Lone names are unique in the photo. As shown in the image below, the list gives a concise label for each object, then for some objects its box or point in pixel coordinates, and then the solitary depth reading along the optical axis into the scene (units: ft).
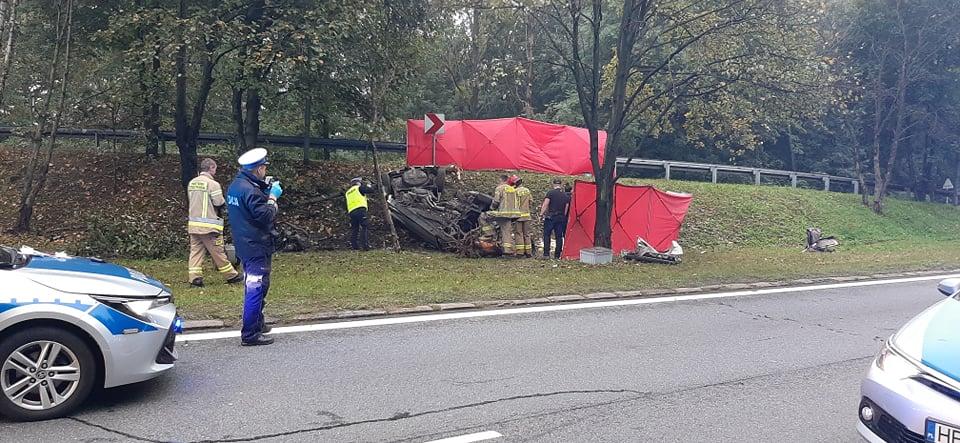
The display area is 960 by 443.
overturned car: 47.57
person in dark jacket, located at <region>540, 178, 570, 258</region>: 47.19
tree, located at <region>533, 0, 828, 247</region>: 41.83
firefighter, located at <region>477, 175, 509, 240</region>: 45.24
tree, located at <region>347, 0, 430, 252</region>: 45.73
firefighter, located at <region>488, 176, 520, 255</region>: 45.16
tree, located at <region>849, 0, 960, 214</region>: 84.94
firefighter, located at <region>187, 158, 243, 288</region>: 30.60
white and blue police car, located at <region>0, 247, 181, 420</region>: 14.43
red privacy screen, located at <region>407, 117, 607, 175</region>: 65.46
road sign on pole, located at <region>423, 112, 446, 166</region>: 53.83
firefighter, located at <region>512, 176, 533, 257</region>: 45.55
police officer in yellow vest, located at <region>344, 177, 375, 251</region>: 45.98
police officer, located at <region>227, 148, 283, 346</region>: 21.01
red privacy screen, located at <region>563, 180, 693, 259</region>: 49.32
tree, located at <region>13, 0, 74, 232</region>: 43.37
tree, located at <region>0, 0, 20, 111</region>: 38.60
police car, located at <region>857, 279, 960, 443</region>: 11.83
